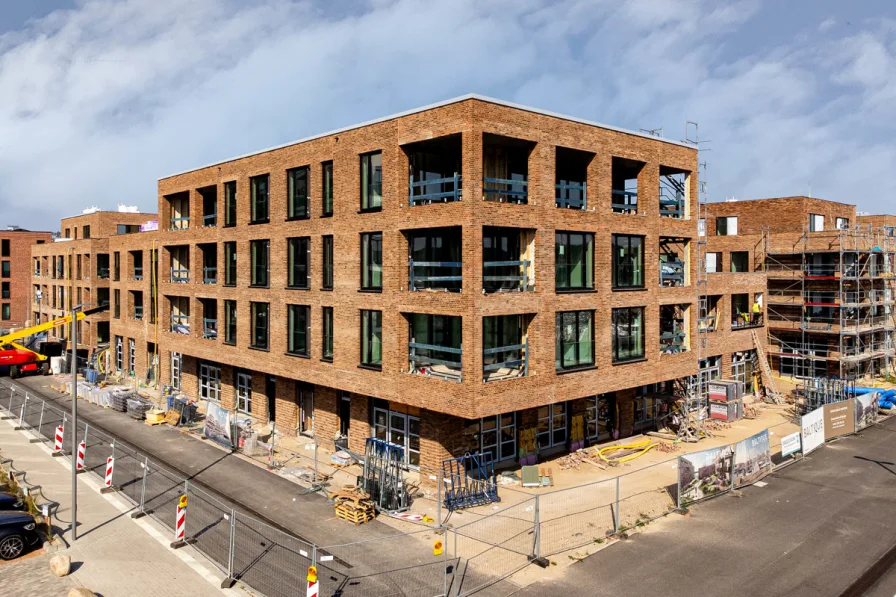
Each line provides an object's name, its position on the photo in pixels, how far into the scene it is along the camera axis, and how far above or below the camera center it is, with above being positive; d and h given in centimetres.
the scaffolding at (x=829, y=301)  4281 -113
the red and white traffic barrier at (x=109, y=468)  2188 -621
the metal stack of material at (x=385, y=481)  2086 -656
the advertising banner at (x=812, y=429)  2792 -654
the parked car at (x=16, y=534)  1683 -663
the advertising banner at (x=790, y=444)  2666 -683
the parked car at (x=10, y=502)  1872 -639
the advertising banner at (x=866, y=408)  3275 -659
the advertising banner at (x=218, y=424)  2814 -623
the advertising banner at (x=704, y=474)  2128 -652
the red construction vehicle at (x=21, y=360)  4619 -520
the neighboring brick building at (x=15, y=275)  7294 +175
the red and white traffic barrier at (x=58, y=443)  2574 -645
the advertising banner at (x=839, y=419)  3025 -660
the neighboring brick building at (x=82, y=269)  5078 +178
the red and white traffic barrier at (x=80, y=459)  2175 -635
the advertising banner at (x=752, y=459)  2330 -664
